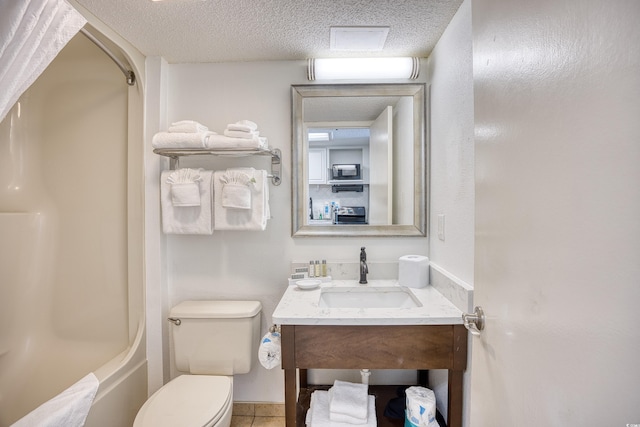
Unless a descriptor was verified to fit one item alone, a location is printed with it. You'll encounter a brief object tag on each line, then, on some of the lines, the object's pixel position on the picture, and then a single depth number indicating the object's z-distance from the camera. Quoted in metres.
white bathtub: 1.31
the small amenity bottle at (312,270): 1.68
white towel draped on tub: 0.84
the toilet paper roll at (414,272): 1.54
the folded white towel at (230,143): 1.49
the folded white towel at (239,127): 1.50
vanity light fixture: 1.61
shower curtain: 0.71
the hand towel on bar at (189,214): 1.57
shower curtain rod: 1.29
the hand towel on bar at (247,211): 1.56
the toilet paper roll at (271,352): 1.31
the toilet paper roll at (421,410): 1.22
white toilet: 1.54
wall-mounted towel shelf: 1.52
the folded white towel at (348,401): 1.29
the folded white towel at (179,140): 1.46
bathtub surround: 1.67
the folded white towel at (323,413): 1.29
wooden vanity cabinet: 1.18
